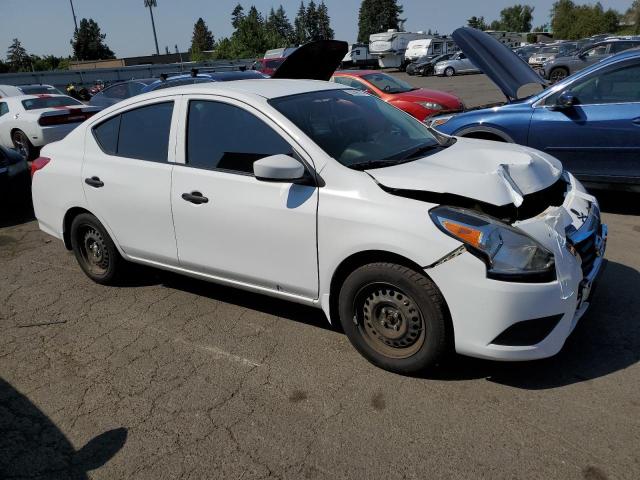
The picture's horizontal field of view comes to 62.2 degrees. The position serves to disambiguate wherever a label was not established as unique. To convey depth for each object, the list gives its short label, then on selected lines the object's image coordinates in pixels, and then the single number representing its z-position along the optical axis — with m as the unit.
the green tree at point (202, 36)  125.94
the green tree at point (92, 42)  92.39
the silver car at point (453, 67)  34.50
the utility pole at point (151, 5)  58.02
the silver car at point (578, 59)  19.54
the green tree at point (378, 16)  109.38
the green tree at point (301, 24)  125.12
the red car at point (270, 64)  24.77
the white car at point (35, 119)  11.09
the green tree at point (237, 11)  129.75
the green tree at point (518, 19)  144.88
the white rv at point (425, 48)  43.19
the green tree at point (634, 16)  83.56
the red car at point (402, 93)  10.14
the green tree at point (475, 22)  114.91
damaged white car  2.72
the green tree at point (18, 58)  81.03
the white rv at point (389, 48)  45.06
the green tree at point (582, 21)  95.00
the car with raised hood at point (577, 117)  5.35
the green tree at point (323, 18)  123.12
